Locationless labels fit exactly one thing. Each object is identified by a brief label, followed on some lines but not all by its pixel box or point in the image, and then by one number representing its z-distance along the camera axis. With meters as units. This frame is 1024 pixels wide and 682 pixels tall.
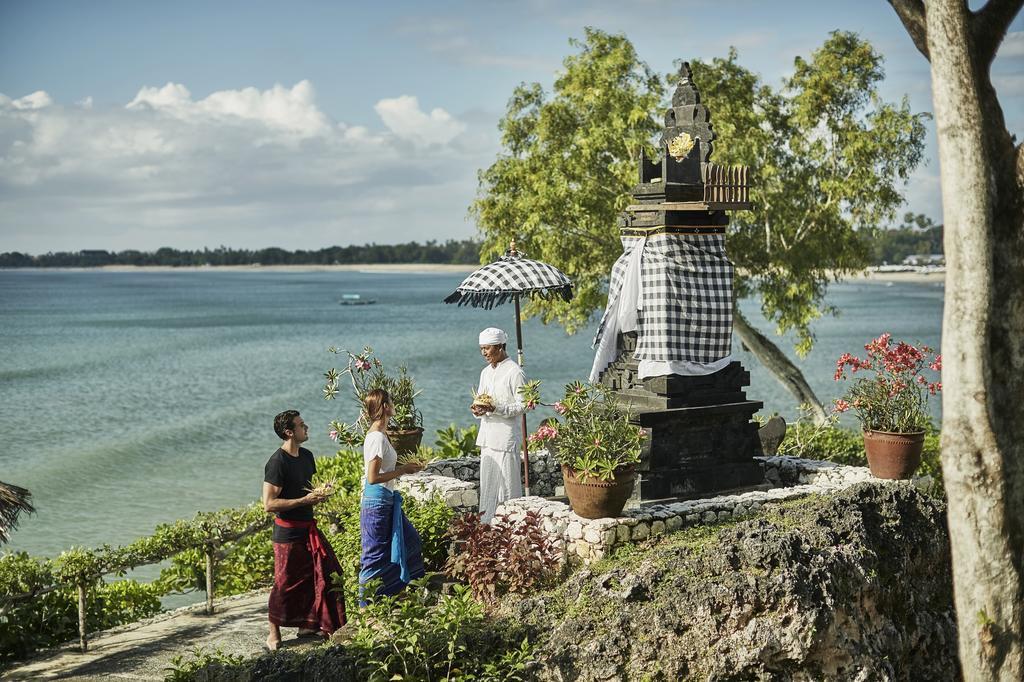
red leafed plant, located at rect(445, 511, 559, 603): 8.41
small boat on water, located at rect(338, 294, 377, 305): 134.12
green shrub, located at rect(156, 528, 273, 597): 12.68
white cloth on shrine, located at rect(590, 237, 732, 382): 10.95
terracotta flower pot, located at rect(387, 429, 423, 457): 11.99
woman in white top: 8.31
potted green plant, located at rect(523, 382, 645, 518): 8.75
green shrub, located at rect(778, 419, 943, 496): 14.62
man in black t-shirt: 8.88
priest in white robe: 9.62
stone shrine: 10.84
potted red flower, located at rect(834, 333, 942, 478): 11.36
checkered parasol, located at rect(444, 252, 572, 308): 10.57
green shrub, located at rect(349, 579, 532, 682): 6.89
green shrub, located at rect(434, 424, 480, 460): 14.34
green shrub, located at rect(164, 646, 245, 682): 7.19
